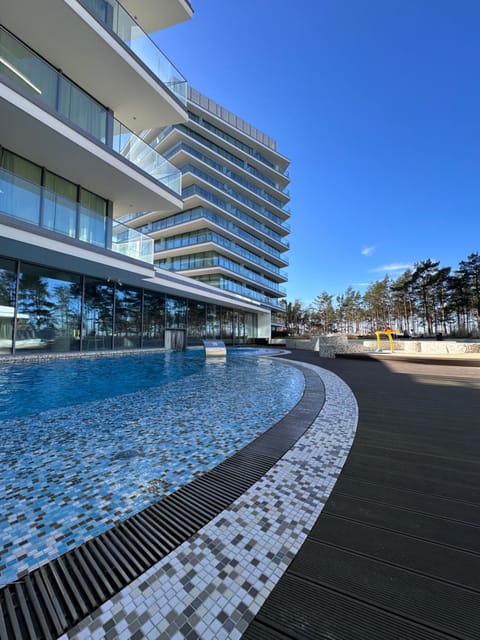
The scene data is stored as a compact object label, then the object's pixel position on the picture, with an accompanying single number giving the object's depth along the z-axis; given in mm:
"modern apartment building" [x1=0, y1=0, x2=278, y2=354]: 8000
